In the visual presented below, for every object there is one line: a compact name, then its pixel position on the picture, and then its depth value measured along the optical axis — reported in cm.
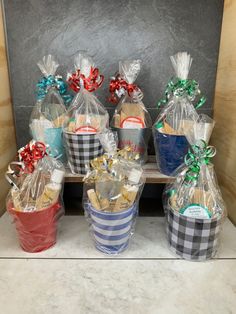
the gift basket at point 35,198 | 77
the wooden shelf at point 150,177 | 91
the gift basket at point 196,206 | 73
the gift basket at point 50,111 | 93
